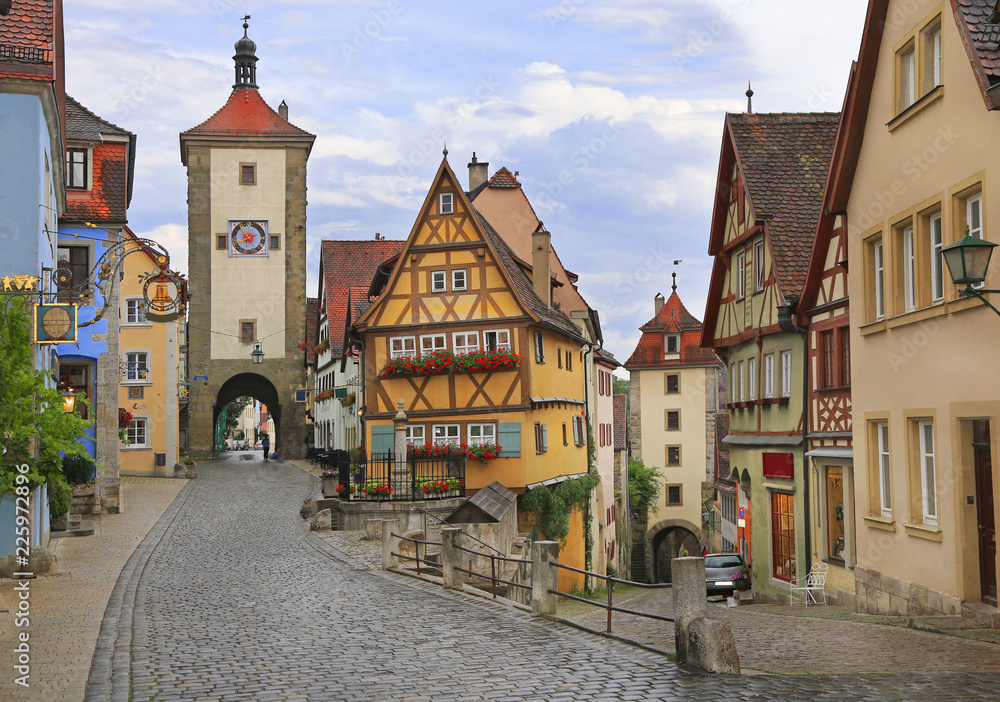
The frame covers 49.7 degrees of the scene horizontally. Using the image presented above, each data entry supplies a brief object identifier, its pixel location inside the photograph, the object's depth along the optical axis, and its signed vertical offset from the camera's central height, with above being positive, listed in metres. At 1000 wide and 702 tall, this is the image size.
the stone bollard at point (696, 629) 9.79 -1.87
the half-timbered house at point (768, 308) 22.80 +2.67
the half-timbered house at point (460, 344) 29.34 +2.42
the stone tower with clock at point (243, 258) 54.62 +8.92
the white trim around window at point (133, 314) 42.03 +4.75
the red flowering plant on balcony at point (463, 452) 28.64 -0.56
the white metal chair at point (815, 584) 20.95 -3.11
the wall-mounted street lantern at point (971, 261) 10.30 +1.55
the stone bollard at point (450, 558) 16.48 -1.96
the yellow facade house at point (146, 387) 42.06 +1.91
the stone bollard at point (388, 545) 18.97 -1.99
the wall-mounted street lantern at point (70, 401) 17.64 +0.66
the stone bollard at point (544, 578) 13.63 -1.88
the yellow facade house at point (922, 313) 12.77 +1.46
